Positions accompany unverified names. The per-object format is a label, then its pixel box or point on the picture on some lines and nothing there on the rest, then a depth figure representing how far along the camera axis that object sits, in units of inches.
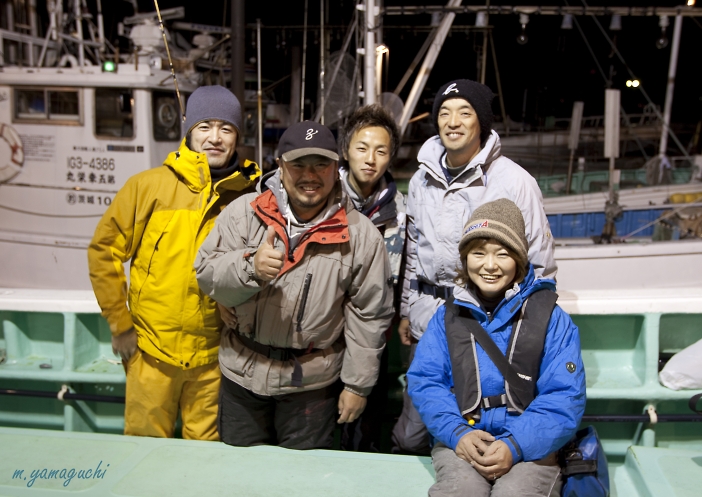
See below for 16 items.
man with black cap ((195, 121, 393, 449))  90.0
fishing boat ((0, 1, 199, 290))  318.7
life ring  331.6
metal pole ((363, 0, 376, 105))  242.8
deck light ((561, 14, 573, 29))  353.4
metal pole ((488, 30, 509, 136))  368.2
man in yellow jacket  101.9
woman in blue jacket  77.7
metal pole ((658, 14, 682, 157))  335.6
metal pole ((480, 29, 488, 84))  320.8
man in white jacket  93.7
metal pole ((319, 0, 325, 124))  277.3
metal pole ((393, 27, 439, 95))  270.5
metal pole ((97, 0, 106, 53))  351.3
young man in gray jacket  108.8
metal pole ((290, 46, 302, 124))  416.5
